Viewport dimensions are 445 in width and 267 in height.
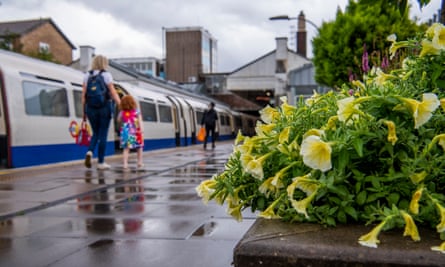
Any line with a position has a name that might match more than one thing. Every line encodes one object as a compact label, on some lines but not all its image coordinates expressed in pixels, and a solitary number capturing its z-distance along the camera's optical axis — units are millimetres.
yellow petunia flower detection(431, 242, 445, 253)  1661
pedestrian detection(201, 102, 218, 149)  21469
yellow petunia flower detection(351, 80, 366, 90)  2496
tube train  11211
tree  19781
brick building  47406
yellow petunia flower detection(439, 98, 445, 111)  2142
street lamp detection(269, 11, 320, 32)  28317
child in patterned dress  10953
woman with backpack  10047
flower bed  1951
